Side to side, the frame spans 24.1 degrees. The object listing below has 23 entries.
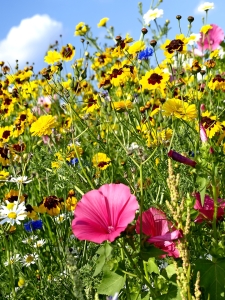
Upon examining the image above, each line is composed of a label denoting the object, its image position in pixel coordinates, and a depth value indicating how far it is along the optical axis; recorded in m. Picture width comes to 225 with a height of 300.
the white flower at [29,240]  2.19
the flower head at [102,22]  4.07
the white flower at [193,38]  2.78
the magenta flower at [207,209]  1.16
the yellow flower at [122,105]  2.33
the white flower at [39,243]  2.31
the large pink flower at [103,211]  1.02
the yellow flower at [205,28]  3.01
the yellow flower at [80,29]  3.82
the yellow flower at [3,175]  2.39
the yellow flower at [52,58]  2.69
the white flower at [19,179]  1.93
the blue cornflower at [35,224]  2.24
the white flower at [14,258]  2.01
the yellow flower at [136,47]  2.71
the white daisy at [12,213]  1.70
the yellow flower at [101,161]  2.48
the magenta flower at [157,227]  1.11
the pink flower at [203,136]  1.17
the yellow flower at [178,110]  1.98
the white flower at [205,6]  3.25
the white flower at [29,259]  2.07
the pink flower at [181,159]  1.09
